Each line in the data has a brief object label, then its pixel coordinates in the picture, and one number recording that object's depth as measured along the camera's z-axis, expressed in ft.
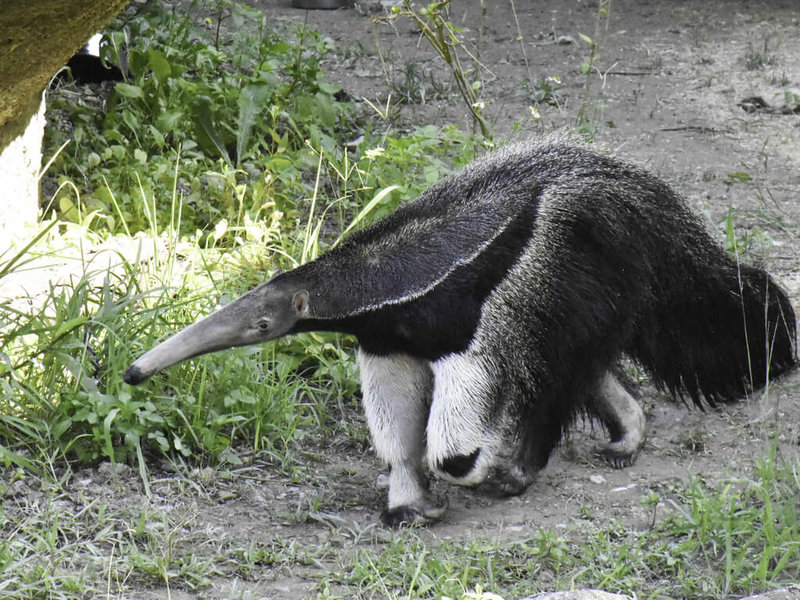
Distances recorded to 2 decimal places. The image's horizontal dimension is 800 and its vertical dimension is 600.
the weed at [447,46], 39.75
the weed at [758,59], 59.31
